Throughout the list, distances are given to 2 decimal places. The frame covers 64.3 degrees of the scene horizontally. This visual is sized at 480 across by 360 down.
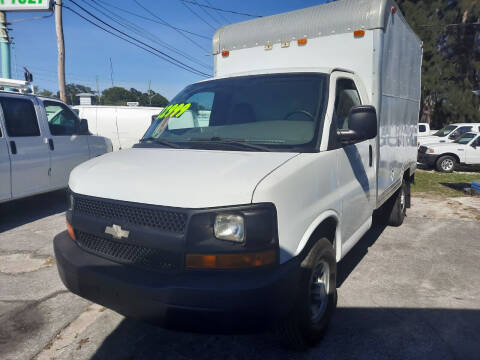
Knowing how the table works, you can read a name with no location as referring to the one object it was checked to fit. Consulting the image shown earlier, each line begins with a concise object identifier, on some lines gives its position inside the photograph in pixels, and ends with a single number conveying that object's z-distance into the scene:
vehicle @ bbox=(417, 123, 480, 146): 17.28
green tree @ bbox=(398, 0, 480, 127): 27.55
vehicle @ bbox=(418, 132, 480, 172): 14.38
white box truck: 2.23
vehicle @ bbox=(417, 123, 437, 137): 20.02
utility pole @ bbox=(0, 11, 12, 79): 12.70
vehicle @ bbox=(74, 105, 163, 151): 14.20
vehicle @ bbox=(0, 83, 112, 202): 6.15
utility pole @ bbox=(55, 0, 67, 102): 15.38
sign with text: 12.73
